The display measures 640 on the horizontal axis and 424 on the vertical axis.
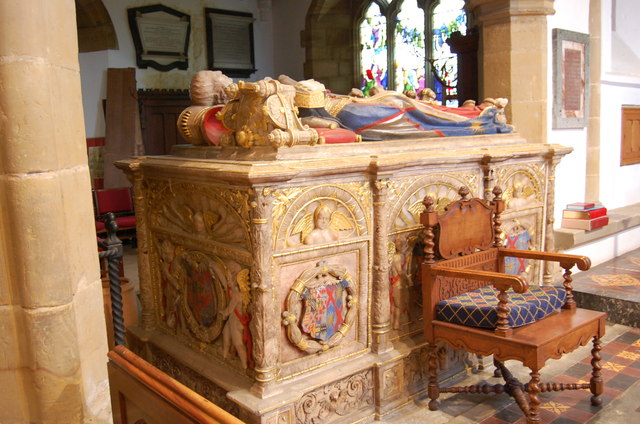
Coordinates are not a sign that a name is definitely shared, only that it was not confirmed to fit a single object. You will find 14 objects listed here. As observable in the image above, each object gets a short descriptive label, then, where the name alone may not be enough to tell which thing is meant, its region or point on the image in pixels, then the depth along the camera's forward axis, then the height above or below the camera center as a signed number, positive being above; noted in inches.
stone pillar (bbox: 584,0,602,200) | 226.7 +10.0
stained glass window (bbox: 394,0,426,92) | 320.5 +45.7
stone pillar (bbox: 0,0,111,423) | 59.4 -7.6
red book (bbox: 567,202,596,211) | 213.5 -27.5
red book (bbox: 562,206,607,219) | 210.5 -29.9
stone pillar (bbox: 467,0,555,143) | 192.9 +23.4
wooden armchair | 112.1 -34.7
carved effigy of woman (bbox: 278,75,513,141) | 131.4 +4.8
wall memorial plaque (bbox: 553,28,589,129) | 202.2 +16.8
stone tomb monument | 108.3 -24.8
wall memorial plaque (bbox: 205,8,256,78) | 332.5 +55.3
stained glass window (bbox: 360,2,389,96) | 338.6 +48.6
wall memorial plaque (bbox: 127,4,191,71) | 299.1 +54.7
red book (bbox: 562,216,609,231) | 208.7 -33.2
